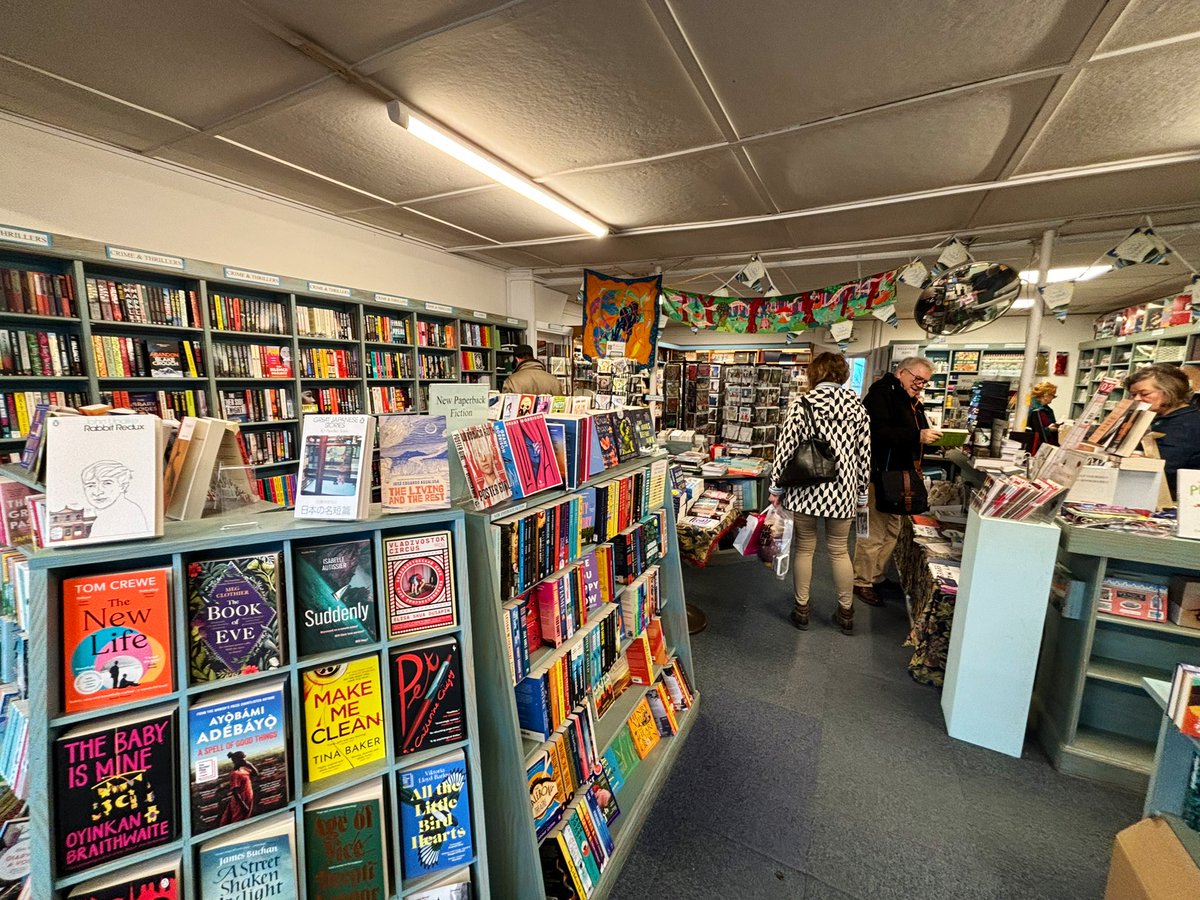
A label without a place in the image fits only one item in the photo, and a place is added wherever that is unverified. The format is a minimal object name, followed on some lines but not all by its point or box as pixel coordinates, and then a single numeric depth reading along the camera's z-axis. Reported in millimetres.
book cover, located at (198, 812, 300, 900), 932
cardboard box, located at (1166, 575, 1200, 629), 1887
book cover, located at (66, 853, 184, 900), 835
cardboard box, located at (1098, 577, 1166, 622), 1955
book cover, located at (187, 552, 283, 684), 969
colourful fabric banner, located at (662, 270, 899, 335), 3965
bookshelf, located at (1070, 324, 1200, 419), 4883
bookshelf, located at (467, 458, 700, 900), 1248
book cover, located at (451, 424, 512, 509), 1283
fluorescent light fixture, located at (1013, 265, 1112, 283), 4824
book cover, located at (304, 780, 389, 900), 1035
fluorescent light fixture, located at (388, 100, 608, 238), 2225
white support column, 3621
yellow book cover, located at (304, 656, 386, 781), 1057
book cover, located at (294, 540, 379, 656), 1075
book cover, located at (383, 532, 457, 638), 1166
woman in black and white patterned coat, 2920
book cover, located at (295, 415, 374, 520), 1096
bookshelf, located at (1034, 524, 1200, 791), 1937
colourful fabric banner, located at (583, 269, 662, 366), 4832
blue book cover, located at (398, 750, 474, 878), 1145
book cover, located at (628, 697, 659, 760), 1996
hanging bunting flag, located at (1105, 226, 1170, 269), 3101
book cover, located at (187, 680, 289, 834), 934
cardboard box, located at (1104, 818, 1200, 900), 917
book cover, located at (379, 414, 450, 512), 1177
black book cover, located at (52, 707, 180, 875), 822
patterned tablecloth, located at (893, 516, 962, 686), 2619
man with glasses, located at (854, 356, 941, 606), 3264
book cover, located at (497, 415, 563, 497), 1434
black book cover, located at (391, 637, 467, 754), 1149
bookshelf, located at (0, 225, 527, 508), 2611
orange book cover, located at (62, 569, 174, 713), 857
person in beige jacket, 4142
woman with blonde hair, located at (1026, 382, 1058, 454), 3969
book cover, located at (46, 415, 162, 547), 867
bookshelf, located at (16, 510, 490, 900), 807
